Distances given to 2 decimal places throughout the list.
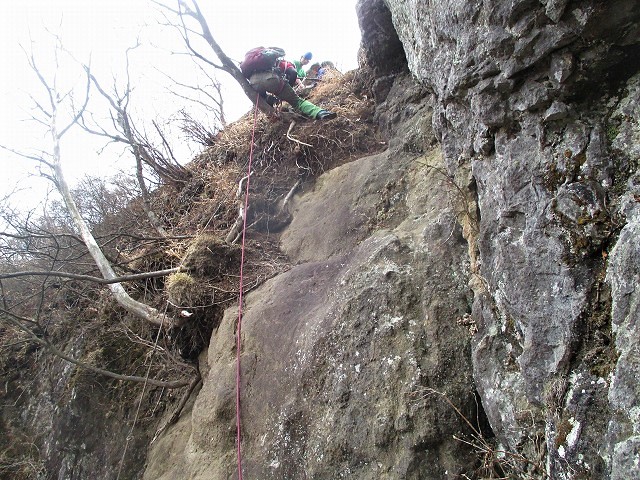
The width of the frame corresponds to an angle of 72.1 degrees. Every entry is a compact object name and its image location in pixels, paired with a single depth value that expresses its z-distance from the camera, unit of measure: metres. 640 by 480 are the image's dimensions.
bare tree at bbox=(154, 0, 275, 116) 5.69
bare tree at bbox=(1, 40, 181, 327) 4.66
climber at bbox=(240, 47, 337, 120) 5.54
